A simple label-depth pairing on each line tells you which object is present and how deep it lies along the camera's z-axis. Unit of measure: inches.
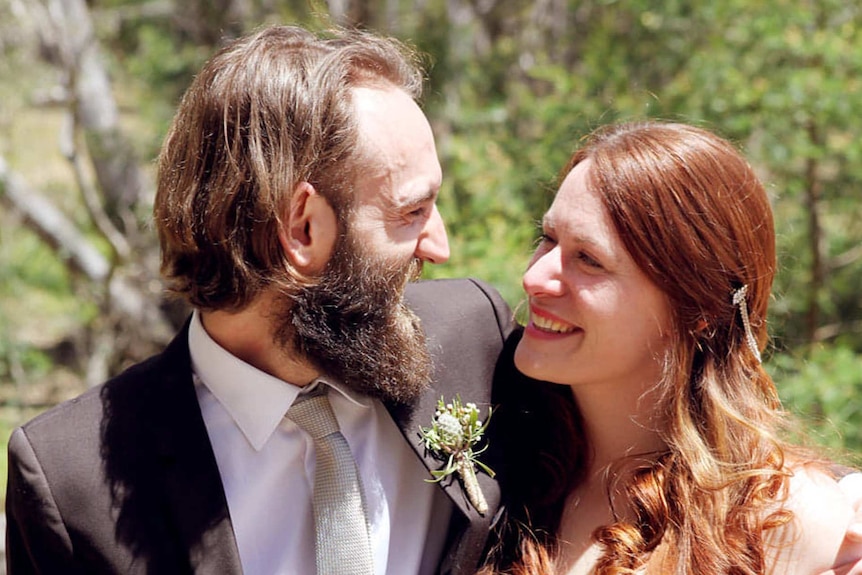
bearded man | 99.8
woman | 96.6
